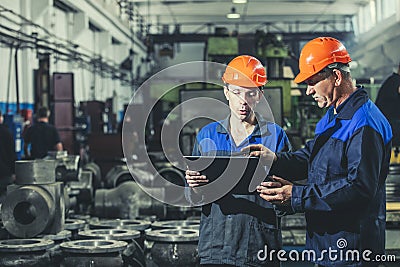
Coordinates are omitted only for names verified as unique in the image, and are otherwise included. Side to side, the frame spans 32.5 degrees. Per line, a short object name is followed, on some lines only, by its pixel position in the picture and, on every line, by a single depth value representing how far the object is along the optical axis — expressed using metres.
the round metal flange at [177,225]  4.75
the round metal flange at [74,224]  5.10
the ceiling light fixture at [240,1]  17.22
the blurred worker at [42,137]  8.47
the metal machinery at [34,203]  4.69
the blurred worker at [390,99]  5.84
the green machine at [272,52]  9.18
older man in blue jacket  2.54
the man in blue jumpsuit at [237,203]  3.01
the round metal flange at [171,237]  4.23
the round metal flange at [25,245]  4.07
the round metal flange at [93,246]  4.00
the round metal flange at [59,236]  4.62
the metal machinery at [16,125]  8.37
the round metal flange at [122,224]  4.94
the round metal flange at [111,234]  4.49
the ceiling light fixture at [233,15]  20.16
